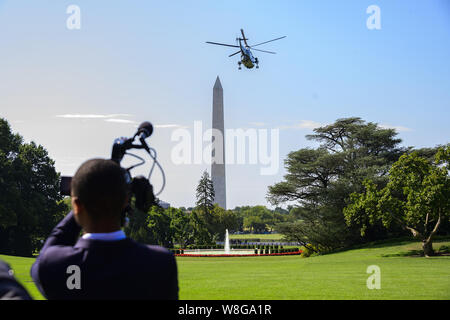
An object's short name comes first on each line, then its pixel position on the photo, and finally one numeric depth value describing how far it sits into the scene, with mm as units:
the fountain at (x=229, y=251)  54262
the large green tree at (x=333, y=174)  48250
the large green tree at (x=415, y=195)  32156
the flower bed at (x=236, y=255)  52219
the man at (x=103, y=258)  2748
